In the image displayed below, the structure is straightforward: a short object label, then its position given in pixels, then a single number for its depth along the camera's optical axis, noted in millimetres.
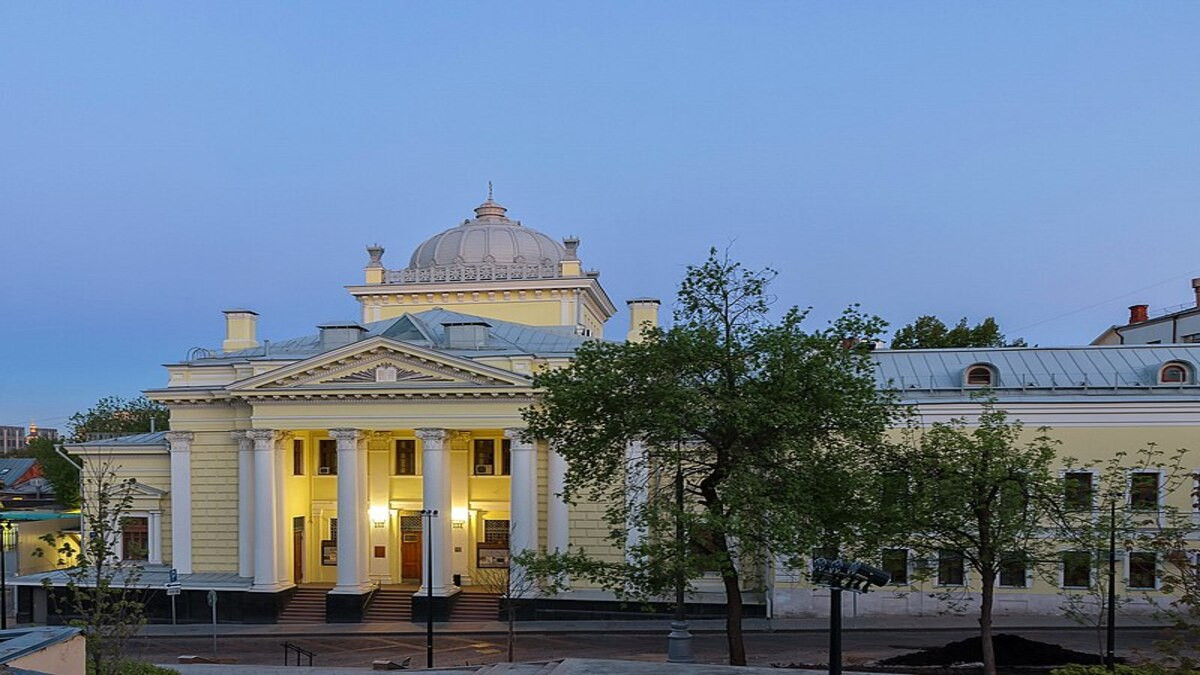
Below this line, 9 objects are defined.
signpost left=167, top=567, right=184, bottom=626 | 31016
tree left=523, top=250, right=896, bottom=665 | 17984
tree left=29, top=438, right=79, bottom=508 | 63375
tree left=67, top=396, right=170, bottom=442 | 67312
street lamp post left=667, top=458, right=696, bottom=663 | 19664
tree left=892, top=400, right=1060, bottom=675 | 18250
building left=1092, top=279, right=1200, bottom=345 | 46438
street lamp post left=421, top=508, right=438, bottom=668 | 25938
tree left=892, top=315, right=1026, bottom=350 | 50656
